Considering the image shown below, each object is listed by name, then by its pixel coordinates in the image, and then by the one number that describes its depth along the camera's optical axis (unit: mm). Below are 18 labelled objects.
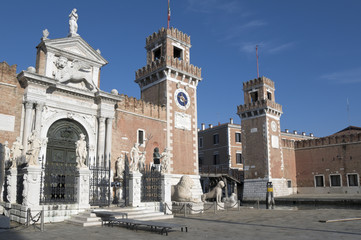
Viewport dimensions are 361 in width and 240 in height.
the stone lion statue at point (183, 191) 17844
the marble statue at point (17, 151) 14258
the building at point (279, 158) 36688
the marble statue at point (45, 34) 18188
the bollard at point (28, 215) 11257
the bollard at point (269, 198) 32688
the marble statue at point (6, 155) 14532
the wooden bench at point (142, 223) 9477
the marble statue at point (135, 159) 15312
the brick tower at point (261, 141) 36438
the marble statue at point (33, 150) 12164
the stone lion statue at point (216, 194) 20158
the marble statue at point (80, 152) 13673
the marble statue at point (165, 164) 16430
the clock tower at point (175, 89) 24484
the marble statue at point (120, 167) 19853
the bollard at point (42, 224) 10228
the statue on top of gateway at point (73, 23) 19906
